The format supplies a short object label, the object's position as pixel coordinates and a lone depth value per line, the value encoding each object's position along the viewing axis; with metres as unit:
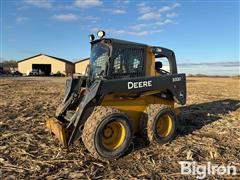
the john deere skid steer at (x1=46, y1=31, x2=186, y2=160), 3.64
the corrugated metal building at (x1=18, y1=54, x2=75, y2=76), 44.56
